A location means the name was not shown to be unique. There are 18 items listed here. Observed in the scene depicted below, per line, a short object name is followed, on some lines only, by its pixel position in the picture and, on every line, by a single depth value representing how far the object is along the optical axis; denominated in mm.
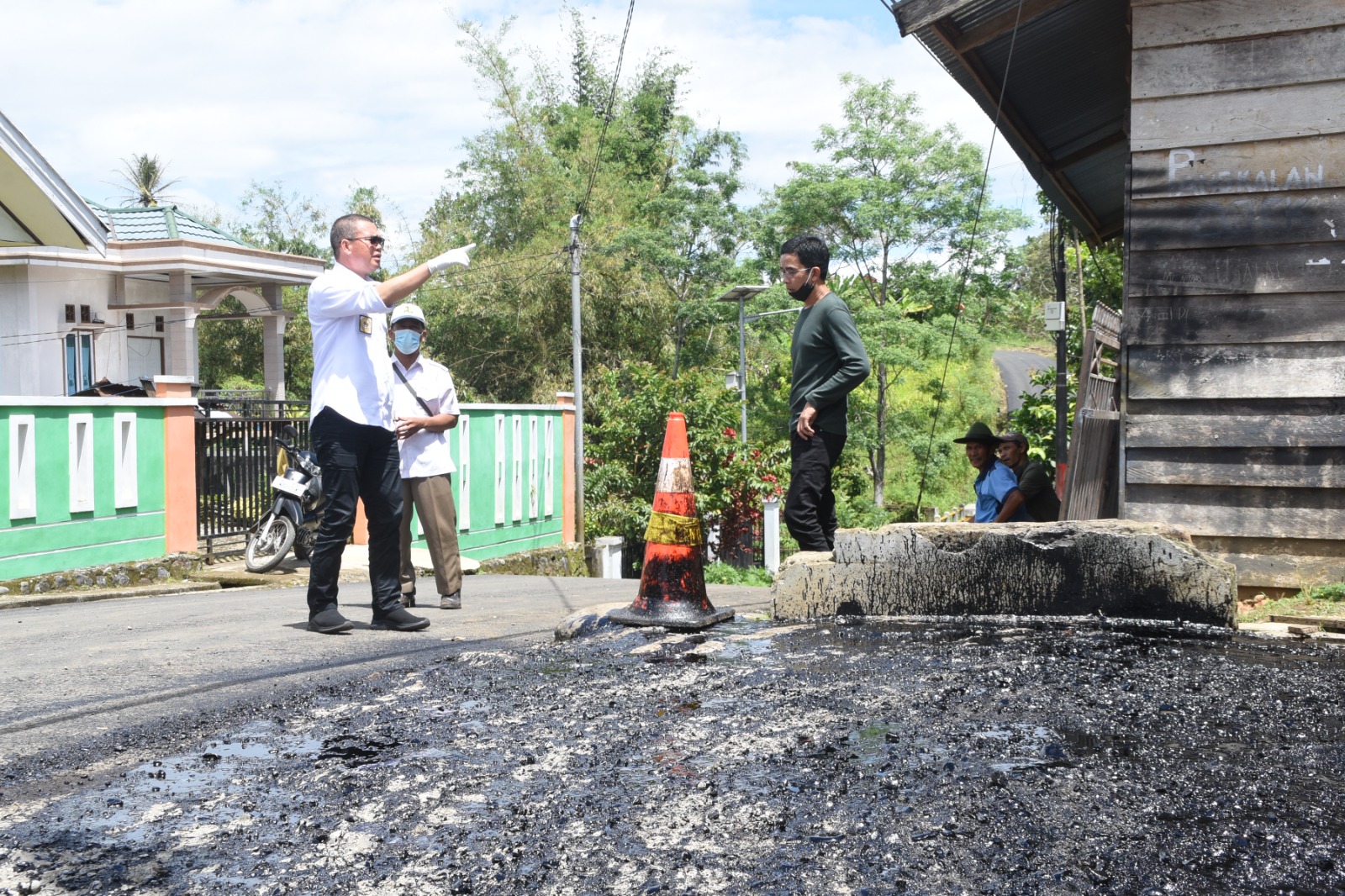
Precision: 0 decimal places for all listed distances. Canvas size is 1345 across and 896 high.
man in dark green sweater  5801
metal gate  10172
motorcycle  9797
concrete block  5258
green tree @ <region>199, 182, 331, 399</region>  38281
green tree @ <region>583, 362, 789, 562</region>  23594
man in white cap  6777
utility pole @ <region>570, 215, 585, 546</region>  16703
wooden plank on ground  5102
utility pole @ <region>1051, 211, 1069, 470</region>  19078
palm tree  45719
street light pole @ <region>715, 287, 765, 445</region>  27077
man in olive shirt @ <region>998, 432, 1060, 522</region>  7762
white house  15031
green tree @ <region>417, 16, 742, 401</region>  33875
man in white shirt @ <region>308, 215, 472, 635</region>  5246
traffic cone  5523
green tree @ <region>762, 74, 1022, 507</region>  36531
